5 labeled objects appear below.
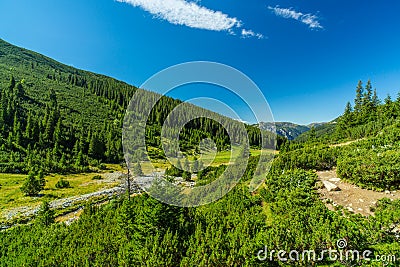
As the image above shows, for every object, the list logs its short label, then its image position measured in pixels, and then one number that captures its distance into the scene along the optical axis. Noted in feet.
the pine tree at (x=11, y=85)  313.73
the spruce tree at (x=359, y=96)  236.65
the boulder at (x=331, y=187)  52.49
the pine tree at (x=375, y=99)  242.04
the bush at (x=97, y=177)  178.63
